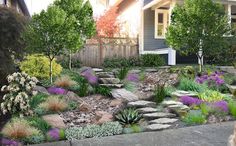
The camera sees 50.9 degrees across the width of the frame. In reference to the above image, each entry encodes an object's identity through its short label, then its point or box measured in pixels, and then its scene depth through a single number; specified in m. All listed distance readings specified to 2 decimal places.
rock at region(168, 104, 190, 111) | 5.84
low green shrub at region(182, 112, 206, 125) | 5.31
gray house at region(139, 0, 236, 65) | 13.46
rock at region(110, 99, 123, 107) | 6.30
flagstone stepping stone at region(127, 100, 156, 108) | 6.04
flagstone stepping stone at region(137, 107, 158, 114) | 5.73
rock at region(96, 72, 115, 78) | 8.65
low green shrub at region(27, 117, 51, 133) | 4.84
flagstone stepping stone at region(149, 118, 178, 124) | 5.28
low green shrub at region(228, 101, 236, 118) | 5.69
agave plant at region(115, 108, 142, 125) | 5.32
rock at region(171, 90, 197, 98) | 6.75
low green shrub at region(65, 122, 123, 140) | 4.64
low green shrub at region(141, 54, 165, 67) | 12.18
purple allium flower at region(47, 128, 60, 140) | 4.54
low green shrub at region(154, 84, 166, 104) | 6.48
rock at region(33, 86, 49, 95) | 6.71
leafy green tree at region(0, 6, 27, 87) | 7.13
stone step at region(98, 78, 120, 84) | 7.99
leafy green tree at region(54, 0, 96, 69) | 8.92
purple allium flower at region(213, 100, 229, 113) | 5.73
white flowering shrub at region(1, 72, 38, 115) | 5.27
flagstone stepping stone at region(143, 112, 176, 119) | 5.51
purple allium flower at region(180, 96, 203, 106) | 6.28
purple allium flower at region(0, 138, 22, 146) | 4.21
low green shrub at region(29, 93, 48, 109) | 5.84
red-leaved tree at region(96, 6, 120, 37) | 15.25
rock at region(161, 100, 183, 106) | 6.15
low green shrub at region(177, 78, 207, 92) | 7.55
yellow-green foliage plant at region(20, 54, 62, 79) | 7.82
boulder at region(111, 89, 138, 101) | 6.54
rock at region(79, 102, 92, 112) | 5.90
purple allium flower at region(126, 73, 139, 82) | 8.68
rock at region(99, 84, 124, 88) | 7.63
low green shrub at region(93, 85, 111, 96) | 7.06
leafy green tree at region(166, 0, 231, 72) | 9.15
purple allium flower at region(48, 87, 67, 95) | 6.73
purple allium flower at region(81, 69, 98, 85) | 7.98
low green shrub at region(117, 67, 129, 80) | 8.79
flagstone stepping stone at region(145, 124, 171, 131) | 4.98
